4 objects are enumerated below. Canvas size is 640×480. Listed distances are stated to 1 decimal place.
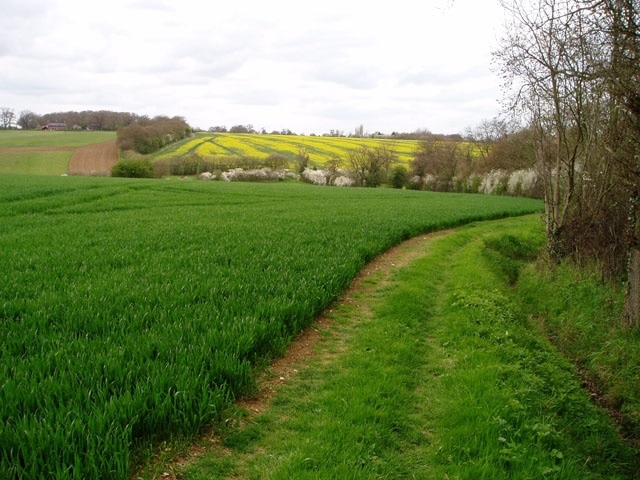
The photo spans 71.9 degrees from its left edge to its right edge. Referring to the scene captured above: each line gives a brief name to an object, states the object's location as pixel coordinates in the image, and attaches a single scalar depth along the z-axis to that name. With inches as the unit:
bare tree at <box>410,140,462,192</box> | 2532.0
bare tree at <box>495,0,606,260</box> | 508.7
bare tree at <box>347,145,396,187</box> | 2743.6
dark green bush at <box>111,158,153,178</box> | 2561.5
